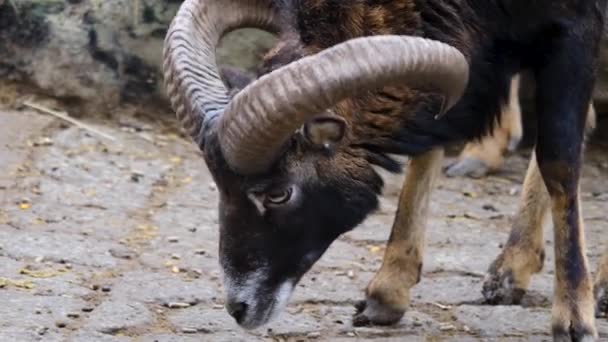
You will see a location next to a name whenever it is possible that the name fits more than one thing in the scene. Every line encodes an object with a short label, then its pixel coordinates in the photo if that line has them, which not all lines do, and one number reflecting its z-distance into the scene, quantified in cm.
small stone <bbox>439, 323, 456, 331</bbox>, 1205
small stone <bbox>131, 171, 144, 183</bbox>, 1778
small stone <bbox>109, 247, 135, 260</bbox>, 1432
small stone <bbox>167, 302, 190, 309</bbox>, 1248
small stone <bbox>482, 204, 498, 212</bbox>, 1745
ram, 967
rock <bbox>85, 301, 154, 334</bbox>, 1167
